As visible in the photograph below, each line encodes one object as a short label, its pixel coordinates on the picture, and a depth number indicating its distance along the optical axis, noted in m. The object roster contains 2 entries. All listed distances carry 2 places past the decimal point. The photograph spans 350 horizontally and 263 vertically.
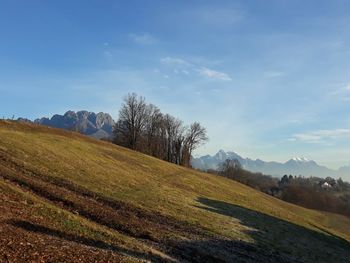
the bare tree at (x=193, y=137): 130.12
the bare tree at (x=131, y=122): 116.69
